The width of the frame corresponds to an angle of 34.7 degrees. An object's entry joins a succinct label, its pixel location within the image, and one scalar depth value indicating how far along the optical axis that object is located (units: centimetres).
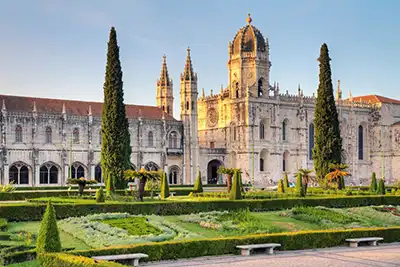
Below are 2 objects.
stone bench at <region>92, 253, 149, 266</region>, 1923
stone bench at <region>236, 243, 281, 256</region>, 2206
